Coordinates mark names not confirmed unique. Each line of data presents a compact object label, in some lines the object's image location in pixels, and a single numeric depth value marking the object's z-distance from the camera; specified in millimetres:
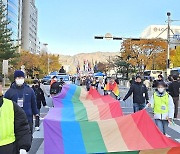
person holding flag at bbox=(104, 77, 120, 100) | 10770
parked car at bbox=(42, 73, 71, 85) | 30520
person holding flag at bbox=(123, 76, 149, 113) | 6490
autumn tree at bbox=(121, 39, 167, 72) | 34935
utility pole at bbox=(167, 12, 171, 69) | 21735
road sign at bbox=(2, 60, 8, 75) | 17917
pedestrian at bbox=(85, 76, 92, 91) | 18256
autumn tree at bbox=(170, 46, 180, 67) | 38210
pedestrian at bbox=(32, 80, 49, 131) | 6378
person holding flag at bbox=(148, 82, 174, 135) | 4700
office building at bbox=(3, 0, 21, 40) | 61296
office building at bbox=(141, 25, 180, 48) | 76060
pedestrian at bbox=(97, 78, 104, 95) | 17185
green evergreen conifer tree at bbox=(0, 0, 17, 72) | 27495
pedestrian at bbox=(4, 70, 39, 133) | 3823
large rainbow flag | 3397
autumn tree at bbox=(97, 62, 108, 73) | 65721
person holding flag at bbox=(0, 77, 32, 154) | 2189
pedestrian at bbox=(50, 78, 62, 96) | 9288
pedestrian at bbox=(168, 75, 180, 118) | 8079
